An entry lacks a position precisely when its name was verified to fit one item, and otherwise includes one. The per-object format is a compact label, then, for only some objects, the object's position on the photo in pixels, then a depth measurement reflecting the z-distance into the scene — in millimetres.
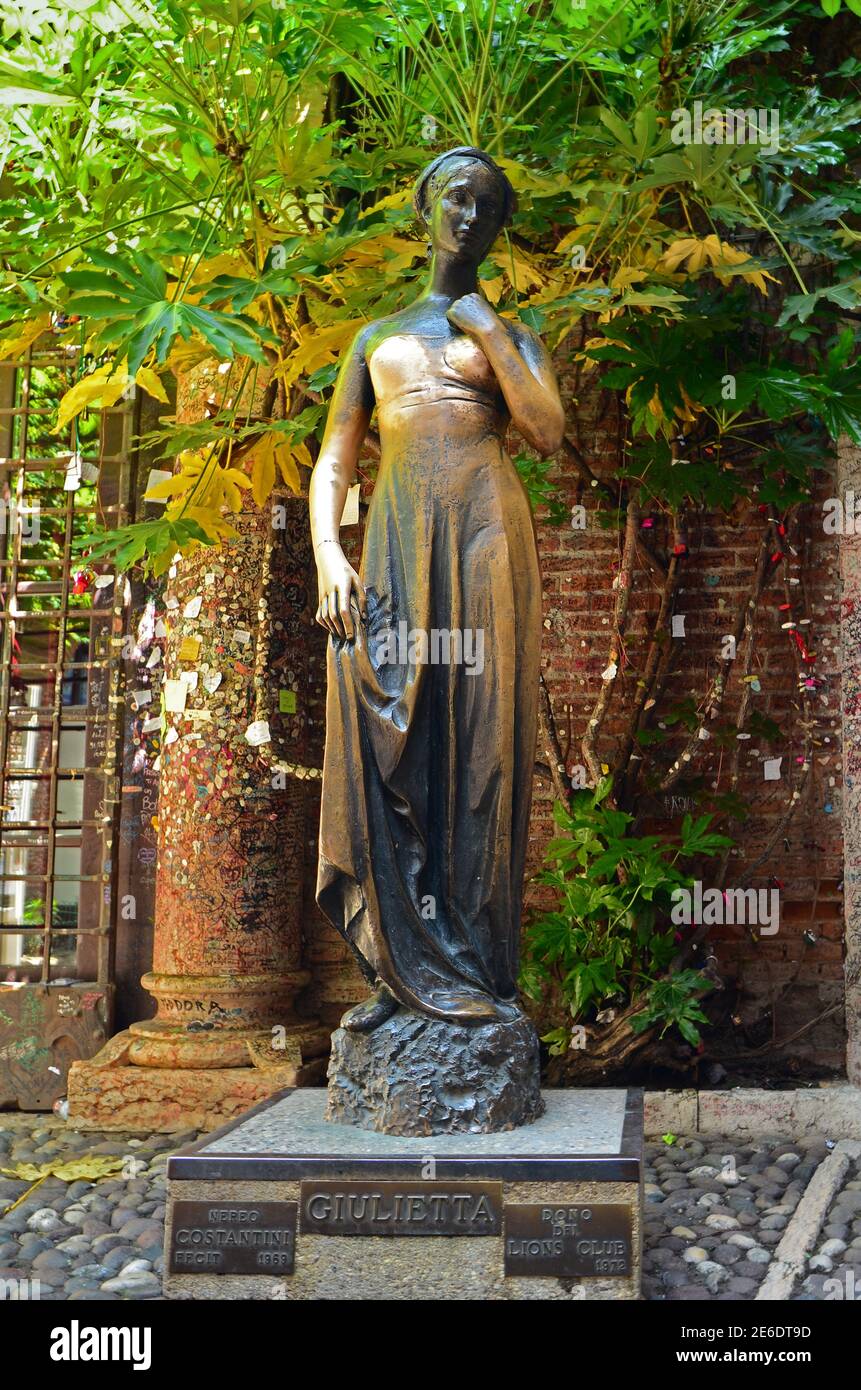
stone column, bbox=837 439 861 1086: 4750
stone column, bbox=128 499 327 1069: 4961
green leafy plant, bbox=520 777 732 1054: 4691
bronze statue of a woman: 3217
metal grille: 5547
